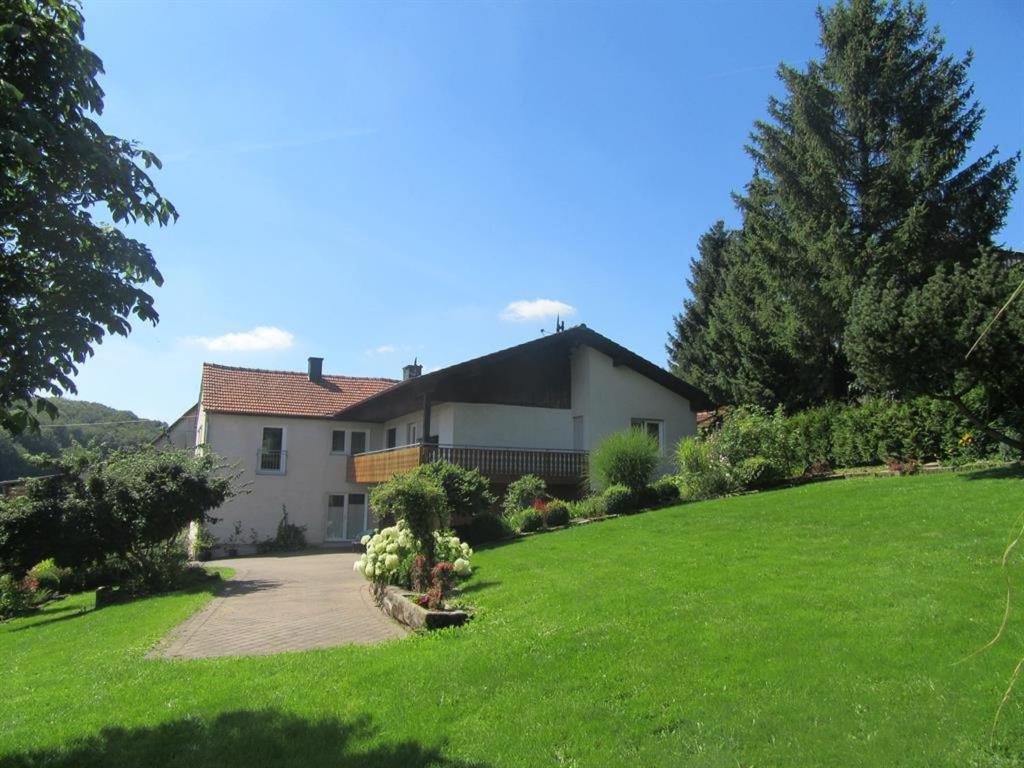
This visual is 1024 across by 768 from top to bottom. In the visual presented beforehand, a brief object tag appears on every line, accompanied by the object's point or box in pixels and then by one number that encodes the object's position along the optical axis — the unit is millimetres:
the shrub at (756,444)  20156
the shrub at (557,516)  18344
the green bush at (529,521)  18125
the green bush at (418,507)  11797
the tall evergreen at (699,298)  37906
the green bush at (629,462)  19562
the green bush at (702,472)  19188
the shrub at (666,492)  19172
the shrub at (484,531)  17734
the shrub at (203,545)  26062
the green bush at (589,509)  18969
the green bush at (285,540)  28047
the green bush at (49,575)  20828
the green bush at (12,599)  18236
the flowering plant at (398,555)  11734
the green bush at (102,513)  16469
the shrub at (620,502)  18609
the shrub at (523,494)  20391
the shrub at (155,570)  16312
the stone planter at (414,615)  8461
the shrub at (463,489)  17969
